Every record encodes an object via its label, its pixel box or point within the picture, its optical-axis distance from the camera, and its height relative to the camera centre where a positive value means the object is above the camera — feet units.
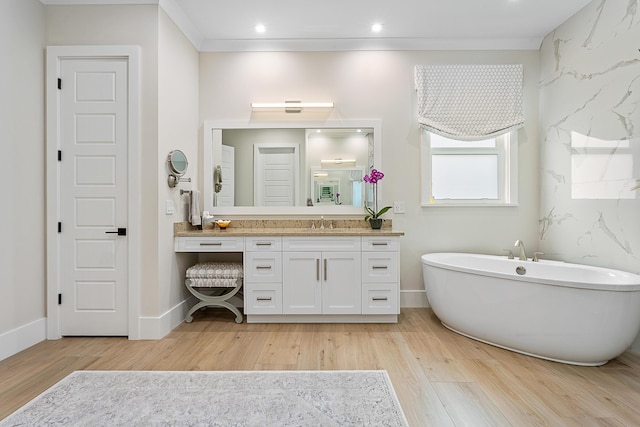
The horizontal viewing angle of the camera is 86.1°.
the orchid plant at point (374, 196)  11.25 +0.57
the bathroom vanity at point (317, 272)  10.24 -1.78
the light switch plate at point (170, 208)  9.73 +0.12
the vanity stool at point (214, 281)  10.24 -2.05
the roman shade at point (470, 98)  11.61 +3.90
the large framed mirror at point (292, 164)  11.89 +1.69
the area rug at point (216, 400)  5.71 -3.44
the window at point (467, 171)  12.04 +1.48
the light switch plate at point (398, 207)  11.92 +0.20
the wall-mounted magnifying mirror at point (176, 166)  9.71 +1.34
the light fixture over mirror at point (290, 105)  11.68 +3.65
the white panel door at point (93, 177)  9.09 +0.93
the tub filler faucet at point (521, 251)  10.68 -1.19
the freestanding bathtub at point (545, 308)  7.16 -2.23
